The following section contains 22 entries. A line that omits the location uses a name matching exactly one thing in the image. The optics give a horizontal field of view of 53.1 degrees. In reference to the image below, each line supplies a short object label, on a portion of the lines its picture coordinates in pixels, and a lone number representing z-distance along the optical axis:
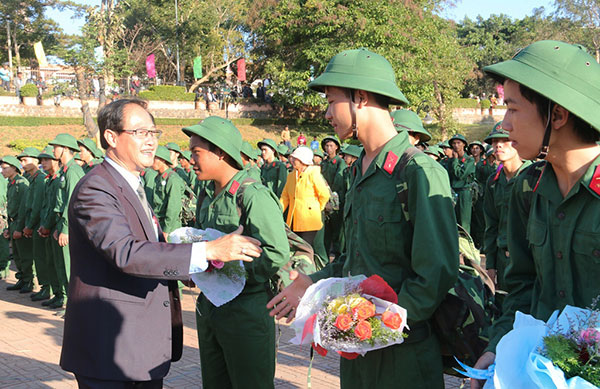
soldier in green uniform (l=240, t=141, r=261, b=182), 8.44
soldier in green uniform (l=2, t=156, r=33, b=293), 10.57
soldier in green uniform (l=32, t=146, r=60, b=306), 9.36
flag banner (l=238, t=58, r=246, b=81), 44.88
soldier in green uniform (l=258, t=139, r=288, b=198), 14.00
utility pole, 46.84
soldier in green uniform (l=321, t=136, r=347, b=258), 11.51
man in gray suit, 2.92
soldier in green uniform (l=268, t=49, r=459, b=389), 2.52
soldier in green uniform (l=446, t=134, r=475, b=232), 11.20
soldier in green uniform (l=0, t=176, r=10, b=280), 11.49
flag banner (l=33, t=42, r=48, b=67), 43.03
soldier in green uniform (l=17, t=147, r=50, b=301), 9.92
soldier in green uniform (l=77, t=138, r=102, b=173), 10.51
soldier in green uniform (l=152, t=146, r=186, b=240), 9.27
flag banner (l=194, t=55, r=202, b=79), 44.28
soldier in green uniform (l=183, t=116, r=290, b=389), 3.69
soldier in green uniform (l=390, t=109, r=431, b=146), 5.77
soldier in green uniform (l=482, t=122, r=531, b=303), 5.91
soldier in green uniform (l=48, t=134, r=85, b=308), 8.73
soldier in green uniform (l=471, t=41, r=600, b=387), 2.04
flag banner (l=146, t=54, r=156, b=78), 44.19
